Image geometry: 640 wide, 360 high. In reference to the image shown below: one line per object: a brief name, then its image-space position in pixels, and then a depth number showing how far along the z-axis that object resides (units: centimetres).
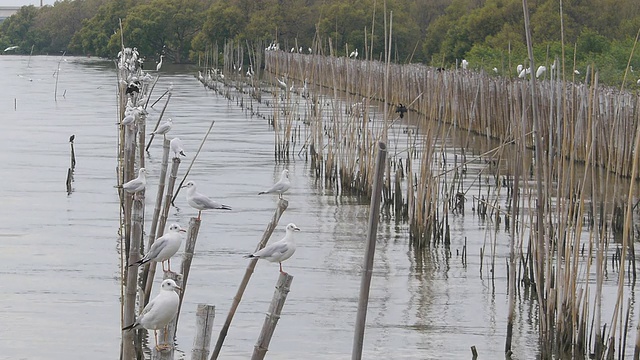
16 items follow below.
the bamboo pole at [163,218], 1401
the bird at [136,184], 1609
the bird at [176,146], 2709
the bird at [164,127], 3012
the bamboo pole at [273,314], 993
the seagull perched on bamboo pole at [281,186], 2194
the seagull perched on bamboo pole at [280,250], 1357
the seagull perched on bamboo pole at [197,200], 1717
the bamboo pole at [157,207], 1495
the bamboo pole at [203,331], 985
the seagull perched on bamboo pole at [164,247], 1283
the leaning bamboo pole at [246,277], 1185
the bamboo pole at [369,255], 908
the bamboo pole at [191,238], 1248
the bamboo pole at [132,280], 1167
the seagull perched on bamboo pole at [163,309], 1039
